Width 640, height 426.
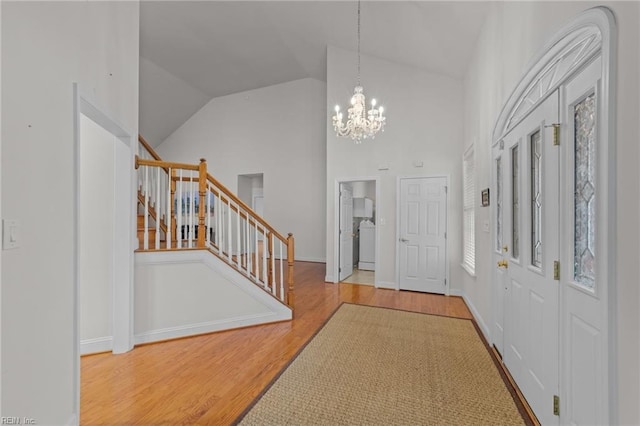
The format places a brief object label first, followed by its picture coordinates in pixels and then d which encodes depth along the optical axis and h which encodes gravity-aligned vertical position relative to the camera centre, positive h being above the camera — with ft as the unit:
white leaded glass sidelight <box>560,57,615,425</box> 3.88 -0.58
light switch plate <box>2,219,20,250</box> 4.18 -0.32
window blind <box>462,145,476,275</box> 13.25 -0.02
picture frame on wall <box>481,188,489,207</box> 10.10 +0.65
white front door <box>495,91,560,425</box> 5.59 -0.96
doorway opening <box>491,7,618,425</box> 3.81 -0.23
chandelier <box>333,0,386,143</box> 12.49 +4.28
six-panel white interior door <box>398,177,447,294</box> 15.99 -1.14
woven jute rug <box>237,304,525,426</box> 6.20 -4.47
